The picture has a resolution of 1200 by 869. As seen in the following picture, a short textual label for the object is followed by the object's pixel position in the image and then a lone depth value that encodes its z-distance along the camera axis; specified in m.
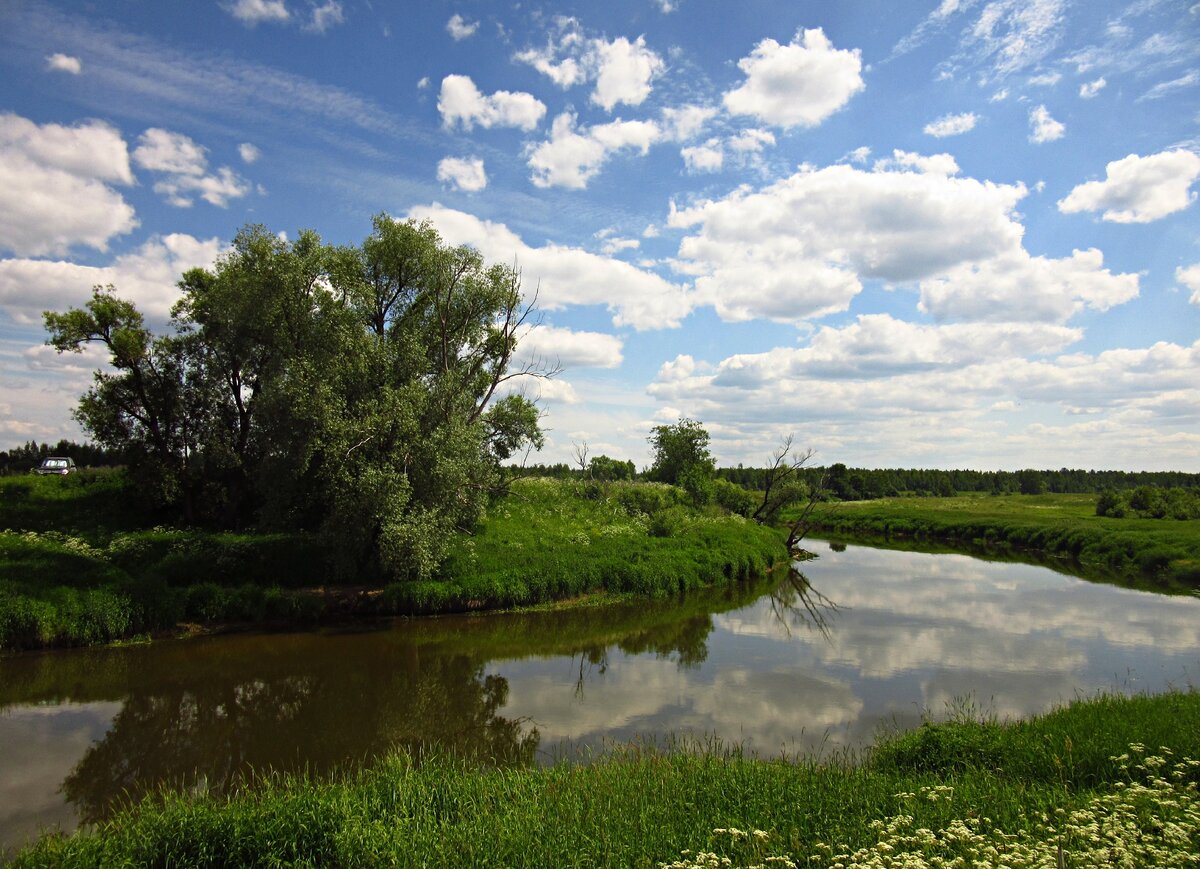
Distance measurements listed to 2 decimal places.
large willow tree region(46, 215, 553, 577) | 22.33
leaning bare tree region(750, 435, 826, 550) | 45.81
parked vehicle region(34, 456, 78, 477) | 42.66
